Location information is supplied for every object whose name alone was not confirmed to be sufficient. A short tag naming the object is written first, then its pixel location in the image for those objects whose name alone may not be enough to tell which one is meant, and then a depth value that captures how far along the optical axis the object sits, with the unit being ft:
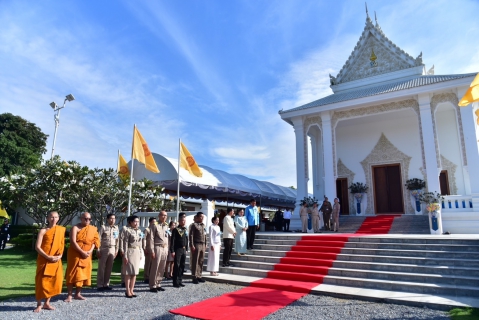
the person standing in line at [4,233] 45.45
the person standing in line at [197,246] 23.00
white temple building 36.32
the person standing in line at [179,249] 21.68
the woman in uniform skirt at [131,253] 18.70
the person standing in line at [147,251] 20.99
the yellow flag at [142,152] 31.24
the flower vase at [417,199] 41.77
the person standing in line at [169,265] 24.07
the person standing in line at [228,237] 26.58
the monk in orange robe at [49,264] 15.67
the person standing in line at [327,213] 38.55
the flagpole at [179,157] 28.63
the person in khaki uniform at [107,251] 21.40
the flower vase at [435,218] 31.23
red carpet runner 15.98
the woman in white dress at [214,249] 24.49
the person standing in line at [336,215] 37.32
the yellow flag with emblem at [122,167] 40.31
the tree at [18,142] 90.88
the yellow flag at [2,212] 44.21
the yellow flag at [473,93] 17.35
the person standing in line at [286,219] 48.29
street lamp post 52.54
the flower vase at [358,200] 46.84
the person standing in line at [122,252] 19.71
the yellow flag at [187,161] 34.35
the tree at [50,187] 36.68
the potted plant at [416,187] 41.93
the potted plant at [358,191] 47.01
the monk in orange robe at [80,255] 17.40
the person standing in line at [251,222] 29.25
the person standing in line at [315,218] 37.52
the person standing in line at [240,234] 27.68
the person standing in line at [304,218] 37.83
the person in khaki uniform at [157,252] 20.38
